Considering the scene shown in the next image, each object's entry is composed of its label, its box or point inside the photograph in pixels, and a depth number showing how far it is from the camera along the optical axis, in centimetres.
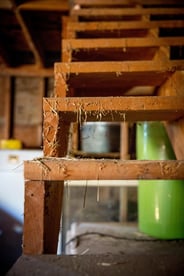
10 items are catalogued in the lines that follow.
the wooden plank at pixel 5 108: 360
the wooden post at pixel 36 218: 90
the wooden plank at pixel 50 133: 110
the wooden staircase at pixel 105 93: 93
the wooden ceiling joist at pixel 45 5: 228
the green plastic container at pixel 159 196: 148
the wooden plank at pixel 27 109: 365
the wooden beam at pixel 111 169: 93
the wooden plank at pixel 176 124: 128
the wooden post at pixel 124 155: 297
